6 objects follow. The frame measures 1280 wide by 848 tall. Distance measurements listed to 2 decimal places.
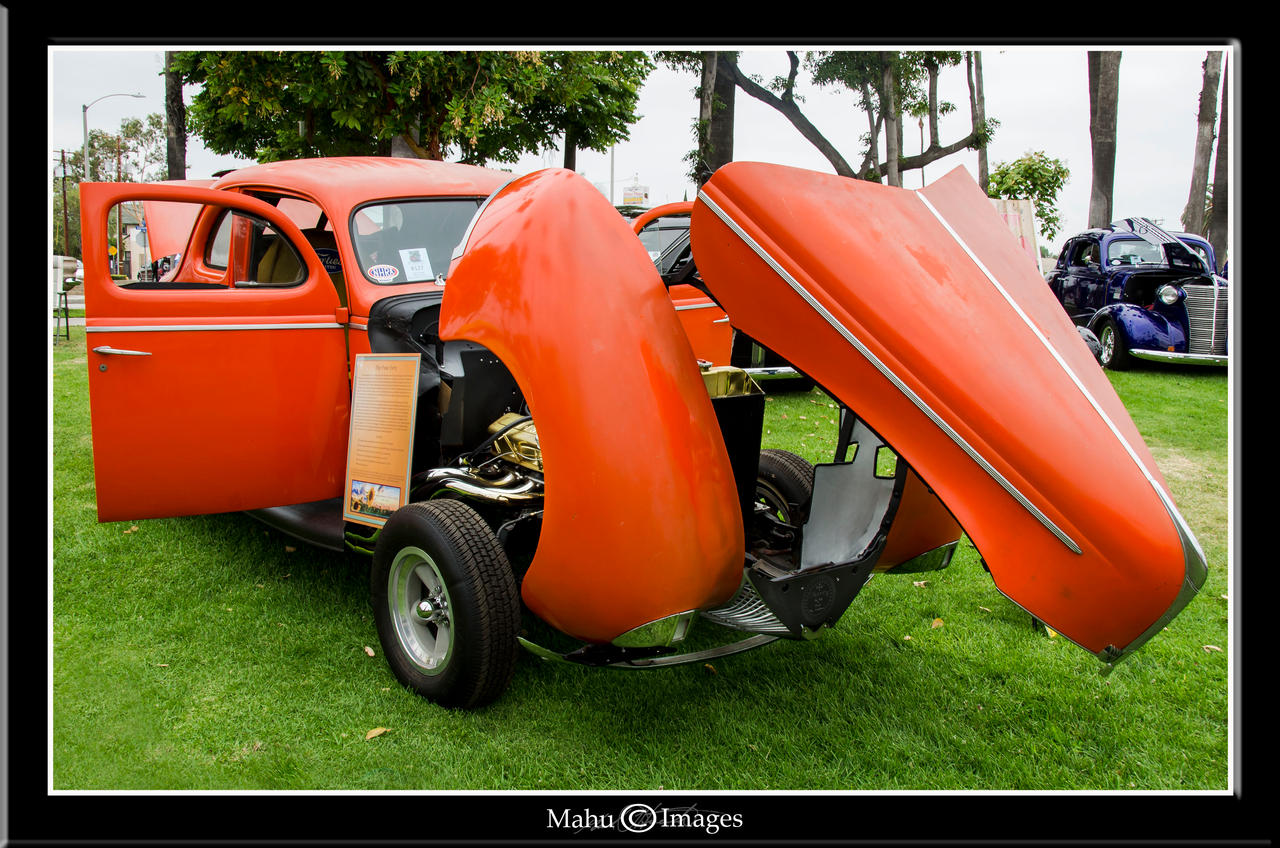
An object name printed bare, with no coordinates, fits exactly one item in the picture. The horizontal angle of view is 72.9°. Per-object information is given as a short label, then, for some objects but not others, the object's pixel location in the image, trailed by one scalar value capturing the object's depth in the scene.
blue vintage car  11.22
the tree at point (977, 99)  16.03
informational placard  3.76
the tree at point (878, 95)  10.38
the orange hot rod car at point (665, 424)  2.37
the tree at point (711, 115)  13.98
